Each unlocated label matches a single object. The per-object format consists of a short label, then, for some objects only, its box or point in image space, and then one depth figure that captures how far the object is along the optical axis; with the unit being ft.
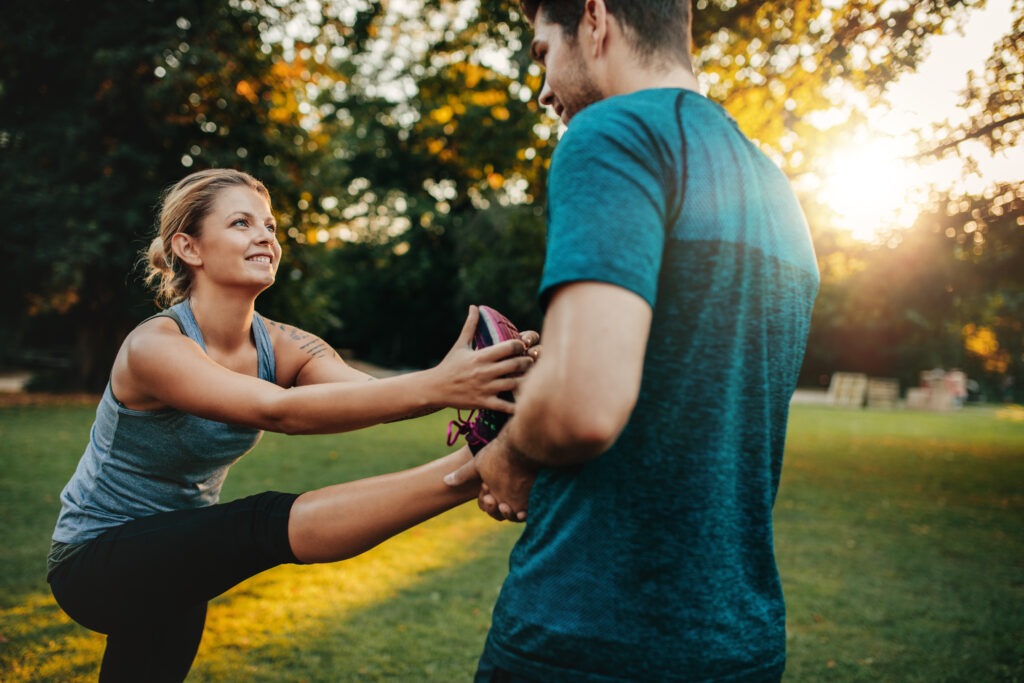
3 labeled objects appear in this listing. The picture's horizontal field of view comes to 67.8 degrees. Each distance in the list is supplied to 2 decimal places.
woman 7.02
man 4.05
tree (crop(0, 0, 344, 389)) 63.87
